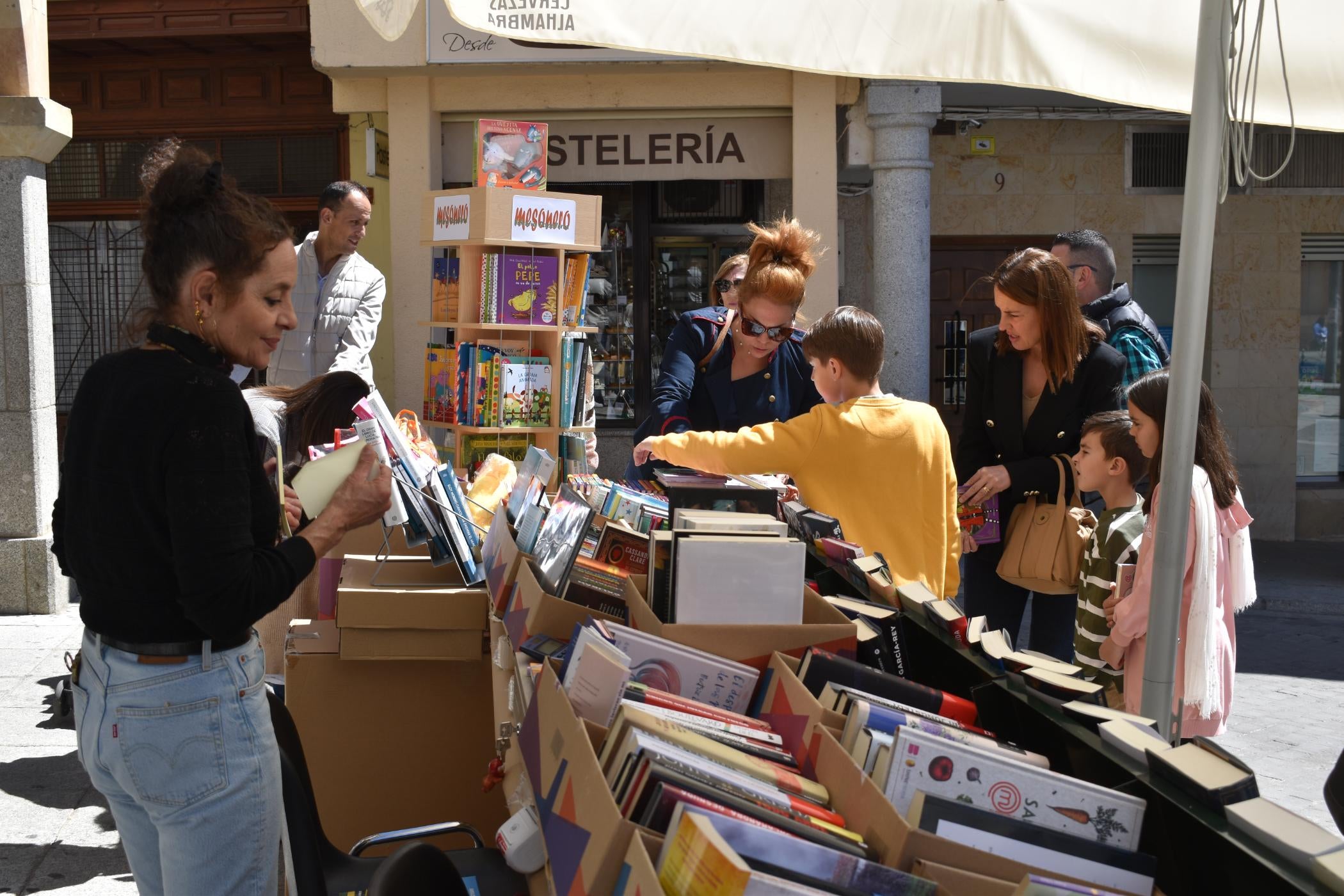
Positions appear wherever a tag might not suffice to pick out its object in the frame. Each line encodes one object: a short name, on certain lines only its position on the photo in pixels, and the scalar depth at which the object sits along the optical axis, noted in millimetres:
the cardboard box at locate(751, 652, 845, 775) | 1904
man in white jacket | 5656
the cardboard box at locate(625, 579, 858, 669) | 2252
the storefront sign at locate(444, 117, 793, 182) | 8930
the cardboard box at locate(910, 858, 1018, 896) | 1433
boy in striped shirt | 3369
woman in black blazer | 3963
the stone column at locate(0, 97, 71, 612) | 7062
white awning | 2777
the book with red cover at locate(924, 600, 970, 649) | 2254
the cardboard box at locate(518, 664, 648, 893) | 1494
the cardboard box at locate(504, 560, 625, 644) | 2477
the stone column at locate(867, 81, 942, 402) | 8656
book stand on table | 3164
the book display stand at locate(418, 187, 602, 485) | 6391
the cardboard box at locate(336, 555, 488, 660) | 3229
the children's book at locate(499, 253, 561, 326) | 6590
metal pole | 2486
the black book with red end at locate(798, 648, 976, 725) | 2084
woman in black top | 1948
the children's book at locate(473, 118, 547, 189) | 6406
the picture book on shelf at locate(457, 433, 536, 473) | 6750
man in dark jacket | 4391
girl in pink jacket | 3080
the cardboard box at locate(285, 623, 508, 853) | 3307
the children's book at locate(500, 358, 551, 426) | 6605
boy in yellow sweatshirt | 3402
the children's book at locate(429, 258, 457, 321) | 6918
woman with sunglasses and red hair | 4441
